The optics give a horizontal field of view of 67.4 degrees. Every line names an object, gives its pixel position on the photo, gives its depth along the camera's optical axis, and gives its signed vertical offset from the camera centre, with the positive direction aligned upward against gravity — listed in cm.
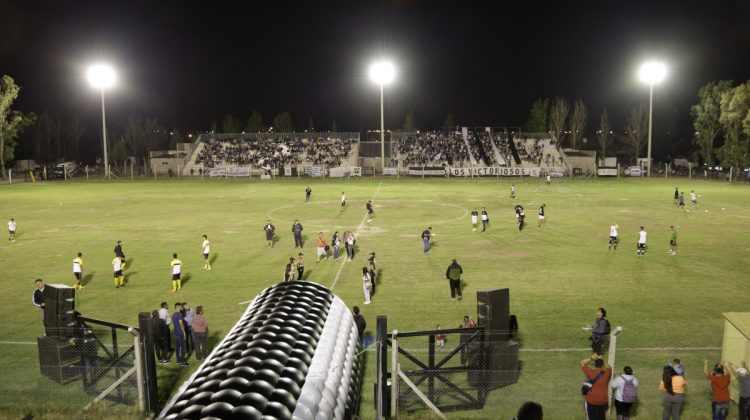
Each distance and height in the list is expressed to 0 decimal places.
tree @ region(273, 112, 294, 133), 12062 +794
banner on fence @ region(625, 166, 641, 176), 7638 -182
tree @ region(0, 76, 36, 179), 7300 +564
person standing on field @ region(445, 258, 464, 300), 1852 -385
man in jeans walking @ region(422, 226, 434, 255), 2617 -372
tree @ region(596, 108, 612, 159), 10044 +415
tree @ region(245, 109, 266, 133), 11781 +783
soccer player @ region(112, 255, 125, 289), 2063 -398
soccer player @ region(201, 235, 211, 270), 2367 -388
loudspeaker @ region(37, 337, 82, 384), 1195 -422
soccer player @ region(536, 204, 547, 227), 3334 -348
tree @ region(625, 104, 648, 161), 9612 +476
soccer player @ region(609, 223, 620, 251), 2644 -378
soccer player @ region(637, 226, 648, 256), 2522 -384
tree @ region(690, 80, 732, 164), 7681 +561
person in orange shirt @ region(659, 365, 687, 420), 989 -415
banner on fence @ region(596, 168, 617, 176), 7556 -190
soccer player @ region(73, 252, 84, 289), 2059 -398
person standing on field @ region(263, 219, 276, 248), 2798 -352
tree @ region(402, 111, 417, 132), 11709 +735
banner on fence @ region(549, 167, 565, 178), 7638 -188
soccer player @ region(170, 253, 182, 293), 1989 -397
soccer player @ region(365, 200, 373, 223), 3588 -333
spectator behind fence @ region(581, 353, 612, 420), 956 -393
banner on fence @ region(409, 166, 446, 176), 7712 -156
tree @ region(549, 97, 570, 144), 10506 +784
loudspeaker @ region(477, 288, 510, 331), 1135 -306
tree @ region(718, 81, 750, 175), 6969 +391
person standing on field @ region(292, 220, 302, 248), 2746 -352
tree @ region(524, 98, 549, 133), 10631 +766
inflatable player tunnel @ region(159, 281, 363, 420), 675 -286
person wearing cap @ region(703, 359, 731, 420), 990 -414
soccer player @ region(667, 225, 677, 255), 2564 -402
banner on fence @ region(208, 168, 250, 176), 8075 -149
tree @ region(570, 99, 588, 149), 10406 +689
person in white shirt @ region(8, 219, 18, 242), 2967 -365
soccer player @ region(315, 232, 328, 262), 2483 -377
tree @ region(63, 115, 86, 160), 11300 +455
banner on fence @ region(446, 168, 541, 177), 7694 -171
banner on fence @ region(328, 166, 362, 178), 7875 -161
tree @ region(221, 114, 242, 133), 11906 +777
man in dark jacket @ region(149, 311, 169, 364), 1341 -425
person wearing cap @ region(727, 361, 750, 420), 1014 -427
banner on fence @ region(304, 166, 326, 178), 7919 -153
